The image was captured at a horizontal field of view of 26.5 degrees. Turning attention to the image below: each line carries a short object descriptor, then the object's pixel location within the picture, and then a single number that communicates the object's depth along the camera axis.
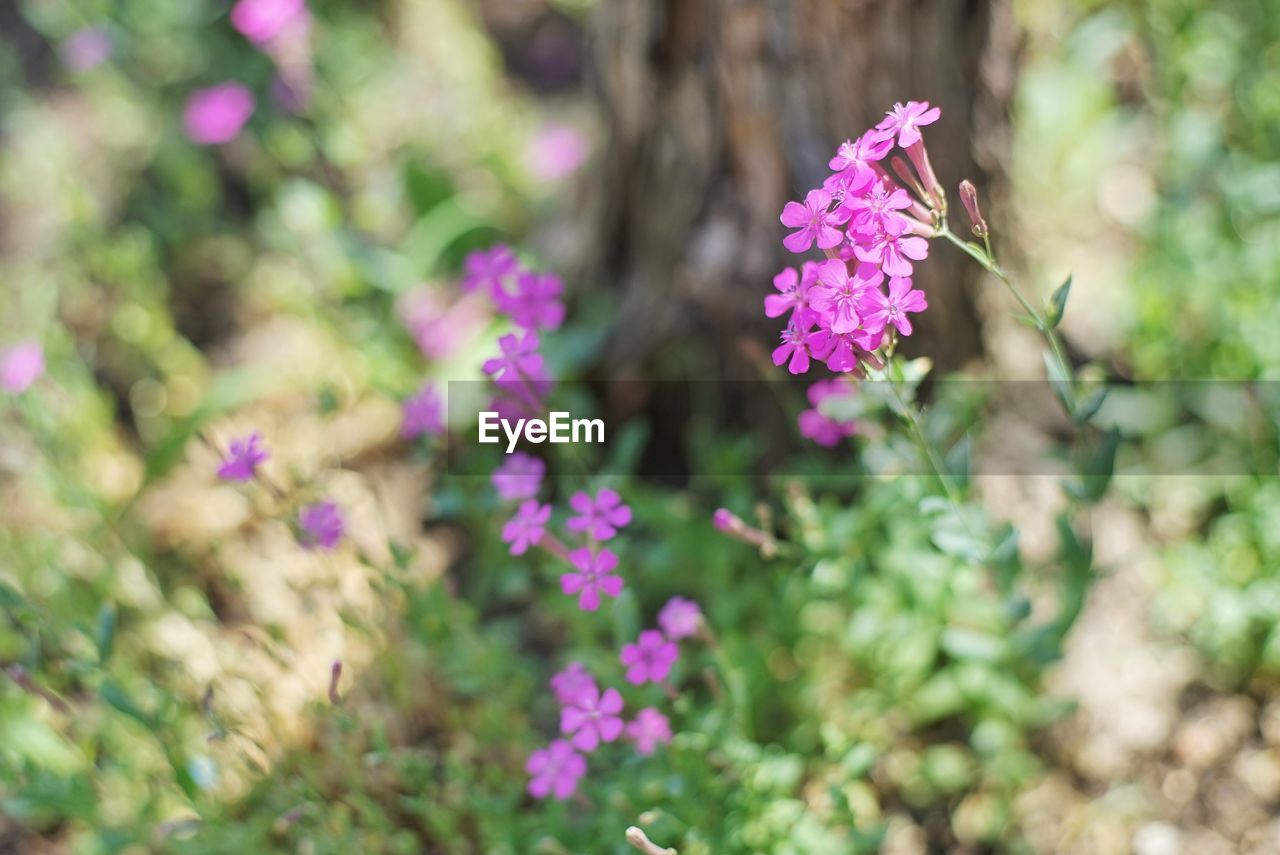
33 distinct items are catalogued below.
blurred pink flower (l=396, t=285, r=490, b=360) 0.92
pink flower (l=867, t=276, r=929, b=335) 0.59
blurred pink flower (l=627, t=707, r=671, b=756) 0.65
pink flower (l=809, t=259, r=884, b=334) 0.59
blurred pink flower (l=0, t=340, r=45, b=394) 0.83
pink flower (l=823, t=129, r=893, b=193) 0.59
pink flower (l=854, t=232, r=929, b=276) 0.60
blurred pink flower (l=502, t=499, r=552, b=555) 0.64
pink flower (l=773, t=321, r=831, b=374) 0.60
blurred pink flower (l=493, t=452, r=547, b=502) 0.66
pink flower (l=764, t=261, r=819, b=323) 0.62
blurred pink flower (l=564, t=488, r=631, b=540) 0.64
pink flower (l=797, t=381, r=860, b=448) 0.70
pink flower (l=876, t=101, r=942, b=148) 0.60
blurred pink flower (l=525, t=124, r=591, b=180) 1.05
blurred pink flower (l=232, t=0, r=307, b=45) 1.02
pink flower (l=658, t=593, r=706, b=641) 0.65
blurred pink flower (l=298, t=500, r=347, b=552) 0.69
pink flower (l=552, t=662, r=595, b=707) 0.64
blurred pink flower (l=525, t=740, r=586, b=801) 0.65
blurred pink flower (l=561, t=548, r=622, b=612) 0.63
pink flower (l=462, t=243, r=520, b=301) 0.68
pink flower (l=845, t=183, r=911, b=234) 0.59
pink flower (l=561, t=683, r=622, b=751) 0.64
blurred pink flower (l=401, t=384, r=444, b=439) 0.71
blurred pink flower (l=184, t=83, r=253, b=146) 1.07
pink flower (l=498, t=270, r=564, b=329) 0.67
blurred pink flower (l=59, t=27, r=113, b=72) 1.13
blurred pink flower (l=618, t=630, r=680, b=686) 0.64
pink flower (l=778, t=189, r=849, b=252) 0.60
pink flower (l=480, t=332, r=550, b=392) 0.65
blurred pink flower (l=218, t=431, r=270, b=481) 0.67
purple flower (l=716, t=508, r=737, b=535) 0.66
